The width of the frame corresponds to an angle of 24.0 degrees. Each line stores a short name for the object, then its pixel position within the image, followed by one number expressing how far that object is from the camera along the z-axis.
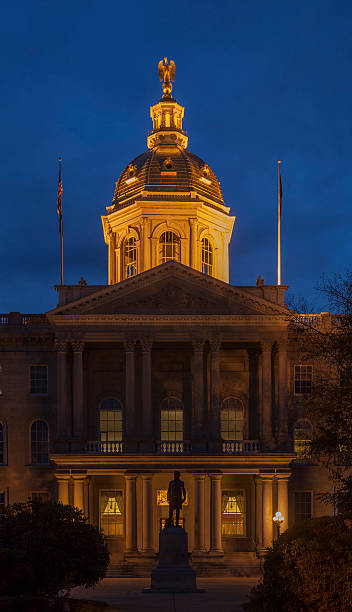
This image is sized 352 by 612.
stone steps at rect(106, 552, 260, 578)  42.84
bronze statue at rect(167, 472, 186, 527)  33.22
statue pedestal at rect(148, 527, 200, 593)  31.77
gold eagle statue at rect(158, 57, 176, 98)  64.38
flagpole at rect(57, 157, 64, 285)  51.50
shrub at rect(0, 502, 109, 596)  24.89
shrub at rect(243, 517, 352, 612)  21.20
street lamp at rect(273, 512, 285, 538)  41.56
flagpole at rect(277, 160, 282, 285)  50.72
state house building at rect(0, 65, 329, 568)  45.19
